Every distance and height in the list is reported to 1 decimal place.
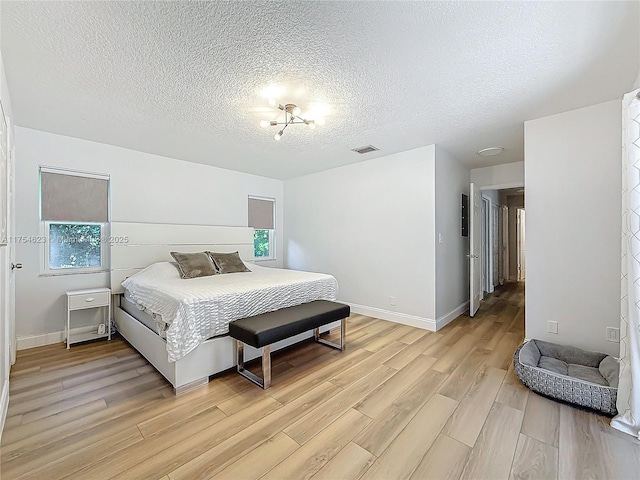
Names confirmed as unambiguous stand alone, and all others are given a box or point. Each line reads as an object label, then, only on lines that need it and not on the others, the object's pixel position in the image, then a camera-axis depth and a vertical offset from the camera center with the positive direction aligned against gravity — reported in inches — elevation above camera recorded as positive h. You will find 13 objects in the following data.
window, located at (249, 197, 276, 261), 205.9 +11.4
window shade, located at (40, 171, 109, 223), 124.0 +20.5
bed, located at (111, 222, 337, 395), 85.8 -21.9
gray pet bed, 72.9 -41.9
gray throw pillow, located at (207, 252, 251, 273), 148.7 -12.6
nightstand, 120.1 -29.0
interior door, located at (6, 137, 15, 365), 90.8 -6.3
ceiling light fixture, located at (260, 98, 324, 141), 94.8 +46.5
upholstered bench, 85.7 -29.0
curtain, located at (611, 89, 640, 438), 65.7 -12.2
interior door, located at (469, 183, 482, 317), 163.6 -3.9
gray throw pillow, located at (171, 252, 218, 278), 133.1 -12.4
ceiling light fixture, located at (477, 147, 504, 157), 146.0 +47.8
